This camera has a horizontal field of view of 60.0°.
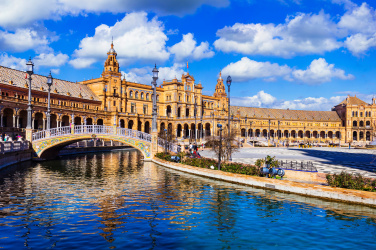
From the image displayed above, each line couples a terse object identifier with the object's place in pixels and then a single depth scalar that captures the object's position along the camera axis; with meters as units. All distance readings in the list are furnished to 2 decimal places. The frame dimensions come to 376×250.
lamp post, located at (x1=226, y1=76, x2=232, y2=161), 29.05
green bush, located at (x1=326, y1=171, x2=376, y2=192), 16.38
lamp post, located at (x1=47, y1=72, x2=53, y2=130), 33.50
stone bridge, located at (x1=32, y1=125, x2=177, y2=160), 35.06
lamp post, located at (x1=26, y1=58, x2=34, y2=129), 29.06
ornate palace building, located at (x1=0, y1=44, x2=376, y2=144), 63.56
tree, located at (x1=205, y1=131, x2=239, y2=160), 28.29
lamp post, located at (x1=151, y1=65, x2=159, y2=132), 31.57
